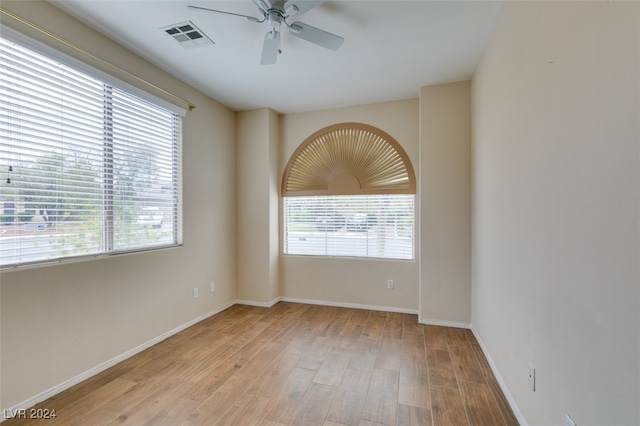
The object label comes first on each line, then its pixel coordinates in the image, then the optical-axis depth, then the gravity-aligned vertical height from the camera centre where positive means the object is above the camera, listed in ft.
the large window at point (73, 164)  5.77 +1.29
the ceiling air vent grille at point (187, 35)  7.03 +4.84
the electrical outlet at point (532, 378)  4.89 -2.98
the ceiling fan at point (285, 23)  5.74 +4.31
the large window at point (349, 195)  11.94 +0.87
